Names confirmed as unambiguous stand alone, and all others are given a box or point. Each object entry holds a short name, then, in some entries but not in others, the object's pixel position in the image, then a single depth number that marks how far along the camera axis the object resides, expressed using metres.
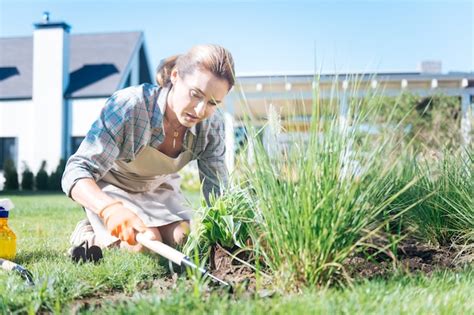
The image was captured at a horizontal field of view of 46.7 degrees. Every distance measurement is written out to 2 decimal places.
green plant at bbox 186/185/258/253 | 2.35
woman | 2.58
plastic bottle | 3.02
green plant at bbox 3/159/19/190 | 15.09
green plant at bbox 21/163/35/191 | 15.11
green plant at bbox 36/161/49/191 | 15.02
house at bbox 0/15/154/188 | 17.56
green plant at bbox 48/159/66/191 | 14.93
